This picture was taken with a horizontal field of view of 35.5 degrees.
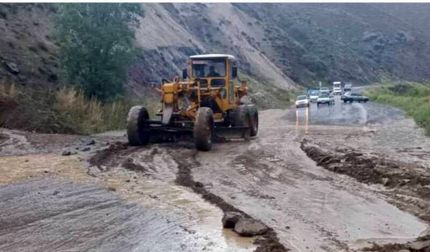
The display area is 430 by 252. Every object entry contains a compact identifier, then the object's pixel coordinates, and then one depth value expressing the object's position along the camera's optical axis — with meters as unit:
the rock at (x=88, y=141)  22.58
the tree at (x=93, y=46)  31.53
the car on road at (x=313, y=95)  67.89
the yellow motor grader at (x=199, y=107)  22.17
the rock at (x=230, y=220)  10.95
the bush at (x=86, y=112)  27.61
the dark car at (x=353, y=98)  68.25
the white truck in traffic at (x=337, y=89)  84.81
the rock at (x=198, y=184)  14.71
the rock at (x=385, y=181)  14.48
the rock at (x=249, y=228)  10.38
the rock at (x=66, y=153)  19.53
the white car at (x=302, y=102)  57.39
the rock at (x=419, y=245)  8.89
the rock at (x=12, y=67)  29.91
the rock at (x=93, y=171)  16.25
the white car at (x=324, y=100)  62.91
